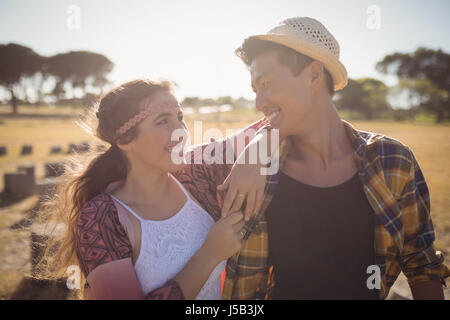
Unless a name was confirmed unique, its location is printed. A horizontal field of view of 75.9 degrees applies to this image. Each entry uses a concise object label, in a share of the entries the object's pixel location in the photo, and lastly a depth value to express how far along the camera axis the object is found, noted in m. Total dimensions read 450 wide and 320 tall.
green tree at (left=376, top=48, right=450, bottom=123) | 54.19
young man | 2.02
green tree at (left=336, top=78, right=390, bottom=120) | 63.00
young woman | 1.62
